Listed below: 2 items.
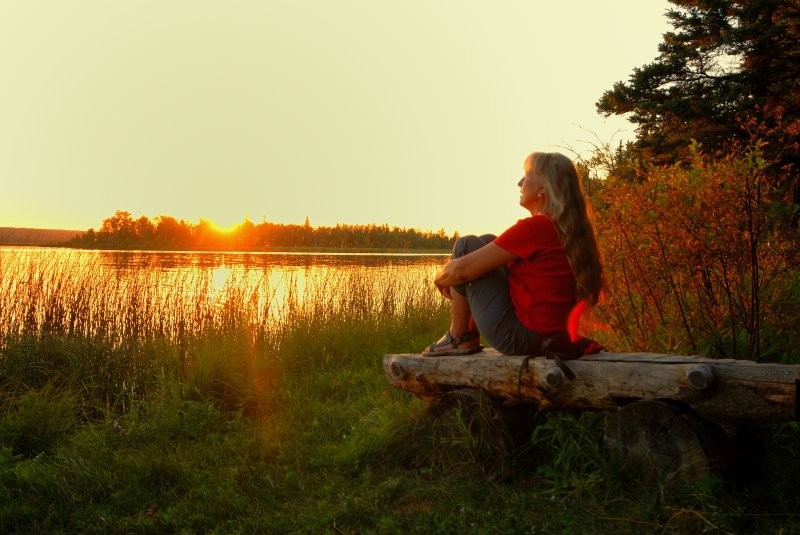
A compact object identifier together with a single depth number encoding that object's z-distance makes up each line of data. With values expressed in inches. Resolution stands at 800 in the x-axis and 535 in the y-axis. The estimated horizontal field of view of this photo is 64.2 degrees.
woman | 132.2
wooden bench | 108.3
